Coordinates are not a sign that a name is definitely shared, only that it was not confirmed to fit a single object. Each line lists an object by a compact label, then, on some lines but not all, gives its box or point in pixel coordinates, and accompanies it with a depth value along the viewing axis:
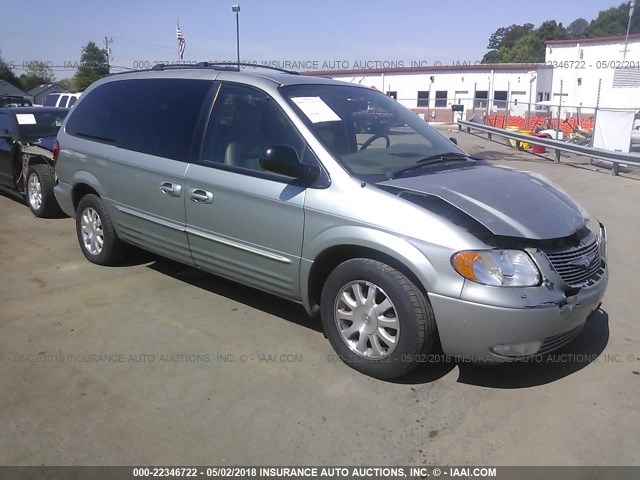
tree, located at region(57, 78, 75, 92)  74.29
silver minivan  3.03
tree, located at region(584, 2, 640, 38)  91.94
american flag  22.53
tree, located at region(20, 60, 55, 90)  72.69
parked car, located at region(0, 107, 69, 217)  7.36
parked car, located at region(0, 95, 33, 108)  24.18
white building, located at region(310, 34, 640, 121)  41.91
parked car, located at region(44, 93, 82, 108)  20.52
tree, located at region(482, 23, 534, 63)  102.18
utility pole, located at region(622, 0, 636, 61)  41.66
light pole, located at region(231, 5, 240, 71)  22.48
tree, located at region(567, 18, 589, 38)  115.89
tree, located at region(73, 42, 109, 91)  73.06
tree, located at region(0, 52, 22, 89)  67.94
